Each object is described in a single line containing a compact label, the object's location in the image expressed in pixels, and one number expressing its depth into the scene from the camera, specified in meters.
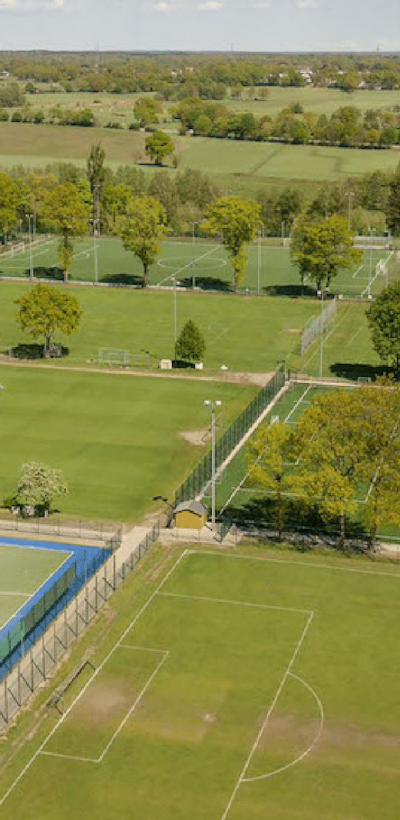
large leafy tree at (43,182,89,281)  156.62
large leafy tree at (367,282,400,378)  108.81
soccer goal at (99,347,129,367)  118.75
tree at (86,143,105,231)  189.12
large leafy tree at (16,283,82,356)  114.56
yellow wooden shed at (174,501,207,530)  76.25
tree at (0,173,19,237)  171.75
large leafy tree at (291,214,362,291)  142.75
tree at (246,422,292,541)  74.50
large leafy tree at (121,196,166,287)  151.50
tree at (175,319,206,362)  115.56
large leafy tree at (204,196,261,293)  150.38
